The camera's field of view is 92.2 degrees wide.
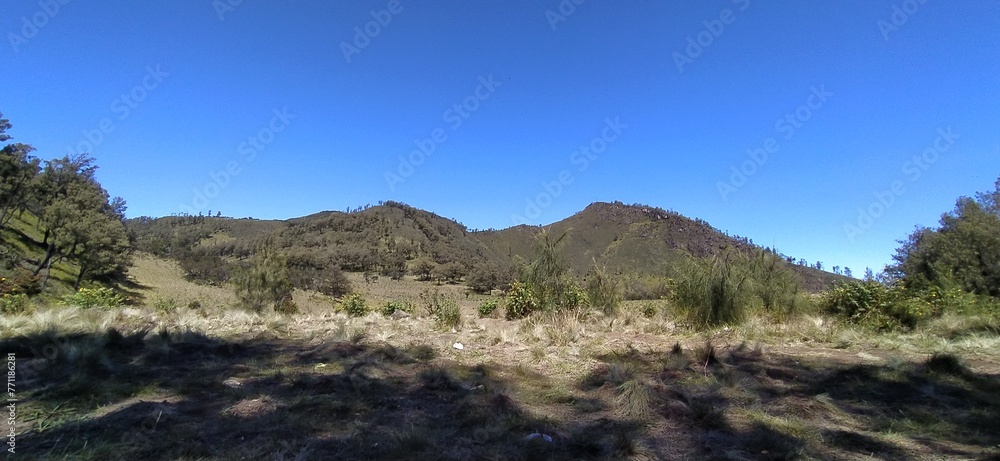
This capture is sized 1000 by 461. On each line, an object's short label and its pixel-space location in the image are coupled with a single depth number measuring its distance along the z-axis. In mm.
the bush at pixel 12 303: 10273
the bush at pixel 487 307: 14977
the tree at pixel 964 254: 13883
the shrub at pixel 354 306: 15938
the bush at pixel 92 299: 12991
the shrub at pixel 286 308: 15461
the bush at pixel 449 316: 10430
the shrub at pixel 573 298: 12016
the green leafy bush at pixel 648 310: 14009
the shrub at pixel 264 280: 24656
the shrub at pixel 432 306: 12669
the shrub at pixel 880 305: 9938
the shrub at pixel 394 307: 16859
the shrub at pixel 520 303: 12815
